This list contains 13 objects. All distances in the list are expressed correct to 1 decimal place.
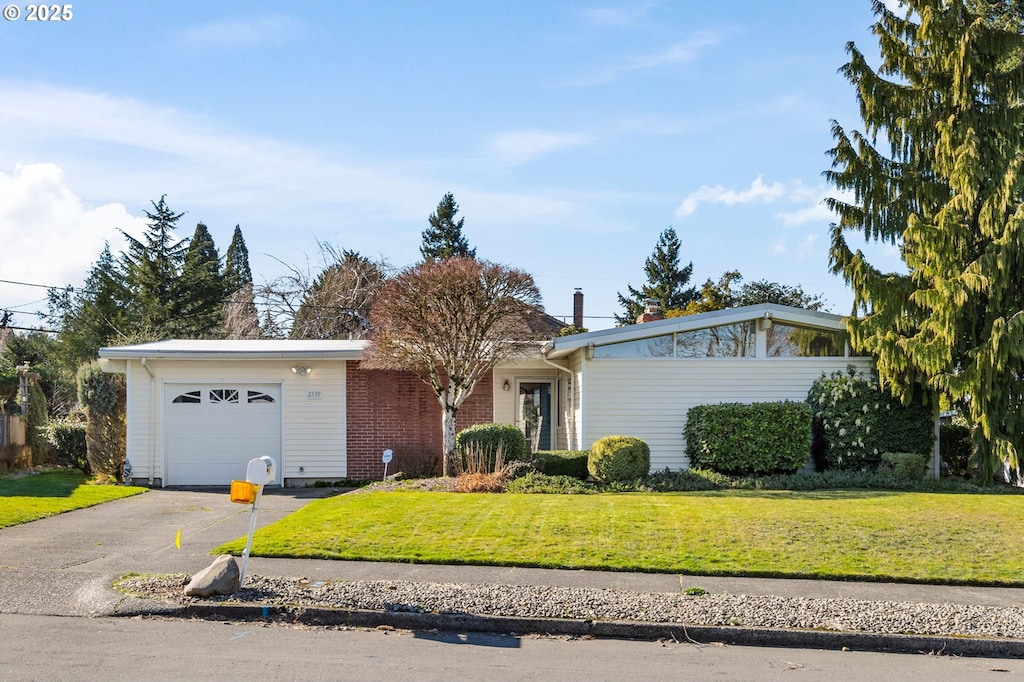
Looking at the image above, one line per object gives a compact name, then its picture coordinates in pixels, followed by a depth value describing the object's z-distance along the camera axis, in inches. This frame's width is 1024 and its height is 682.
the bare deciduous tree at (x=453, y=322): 619.8
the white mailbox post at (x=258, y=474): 310.7
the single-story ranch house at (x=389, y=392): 679.7
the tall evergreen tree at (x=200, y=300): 1588.3
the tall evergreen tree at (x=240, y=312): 1460.4
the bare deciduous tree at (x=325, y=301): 1451.8
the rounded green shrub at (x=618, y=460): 597.6
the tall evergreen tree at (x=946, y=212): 618.2
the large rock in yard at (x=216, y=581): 298.0
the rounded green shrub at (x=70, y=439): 816.9
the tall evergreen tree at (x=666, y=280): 2313.4
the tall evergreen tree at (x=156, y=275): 1560.0
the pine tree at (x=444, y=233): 2126.0
